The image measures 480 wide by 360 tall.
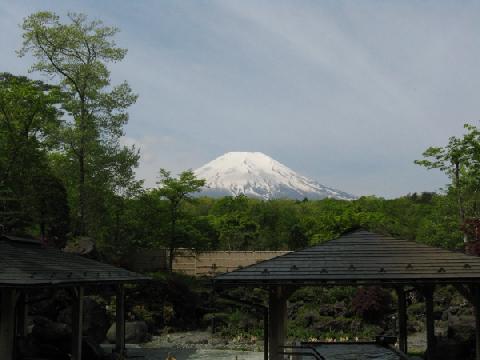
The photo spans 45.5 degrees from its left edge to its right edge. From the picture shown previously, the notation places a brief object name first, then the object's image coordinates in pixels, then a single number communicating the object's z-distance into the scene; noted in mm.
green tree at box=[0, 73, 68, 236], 25609
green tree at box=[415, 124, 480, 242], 30609
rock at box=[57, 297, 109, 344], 20719
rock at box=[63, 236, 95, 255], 25686
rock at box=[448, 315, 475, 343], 16203
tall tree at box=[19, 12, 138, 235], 29594
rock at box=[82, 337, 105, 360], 16578
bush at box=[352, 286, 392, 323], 26281
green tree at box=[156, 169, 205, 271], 34906
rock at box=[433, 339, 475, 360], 15984
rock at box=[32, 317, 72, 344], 17203
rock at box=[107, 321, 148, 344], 23297
